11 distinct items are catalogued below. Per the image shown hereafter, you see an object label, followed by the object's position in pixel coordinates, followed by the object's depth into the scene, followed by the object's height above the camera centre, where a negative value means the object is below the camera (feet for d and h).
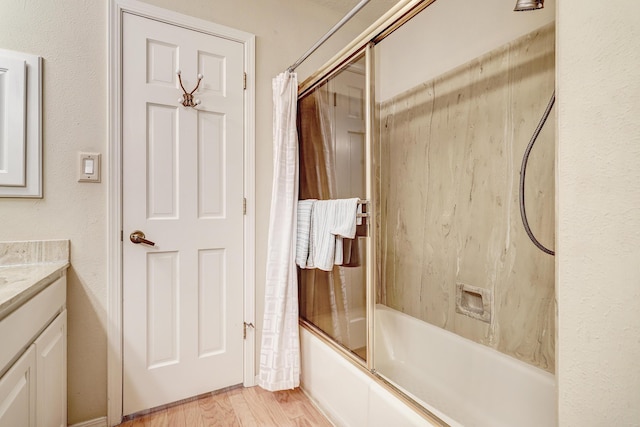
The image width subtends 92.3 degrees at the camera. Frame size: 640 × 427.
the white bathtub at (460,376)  4.04 -2.55
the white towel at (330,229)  4.63 -0.28
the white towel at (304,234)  5.50 -0.42
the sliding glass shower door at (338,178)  4.84 +0.59
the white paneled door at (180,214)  5.16 -0.06
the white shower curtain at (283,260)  5.65 -0.92
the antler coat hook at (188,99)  5.45 +1.99
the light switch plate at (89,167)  4.78 +0.68
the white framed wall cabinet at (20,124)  4.30 +1.23
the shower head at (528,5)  2.64 +1.80
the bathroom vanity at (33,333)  2.69 -1.30
